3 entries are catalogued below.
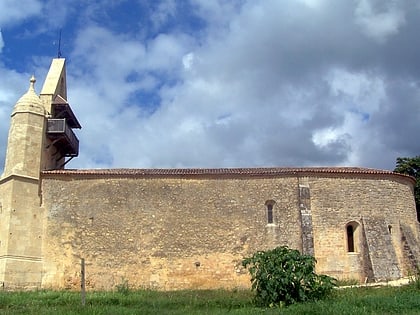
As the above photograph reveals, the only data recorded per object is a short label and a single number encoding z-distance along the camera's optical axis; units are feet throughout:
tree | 113.70
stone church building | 78.33
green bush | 56.03
